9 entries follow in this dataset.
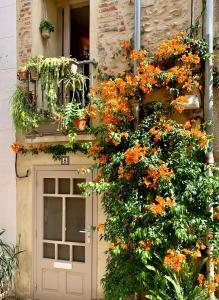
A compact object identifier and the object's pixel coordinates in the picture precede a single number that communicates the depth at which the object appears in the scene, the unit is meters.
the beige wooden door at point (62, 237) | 5.41
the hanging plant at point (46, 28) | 5.77
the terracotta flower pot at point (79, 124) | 5.01
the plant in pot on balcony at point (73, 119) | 4.86
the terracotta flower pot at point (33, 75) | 5.31
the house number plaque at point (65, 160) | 5.50
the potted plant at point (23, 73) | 5.34
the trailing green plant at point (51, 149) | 5.35
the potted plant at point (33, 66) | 5.25
